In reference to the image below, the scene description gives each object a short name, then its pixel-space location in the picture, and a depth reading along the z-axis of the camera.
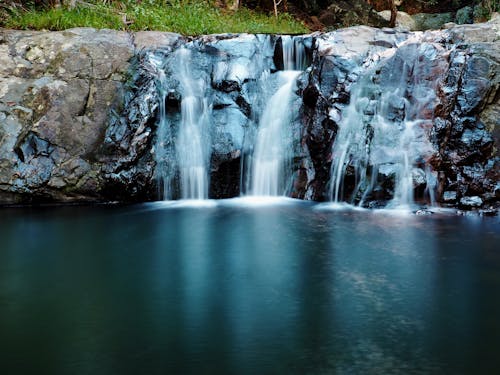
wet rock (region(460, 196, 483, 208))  8.77
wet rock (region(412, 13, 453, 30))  16.50
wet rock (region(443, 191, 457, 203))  8.96
